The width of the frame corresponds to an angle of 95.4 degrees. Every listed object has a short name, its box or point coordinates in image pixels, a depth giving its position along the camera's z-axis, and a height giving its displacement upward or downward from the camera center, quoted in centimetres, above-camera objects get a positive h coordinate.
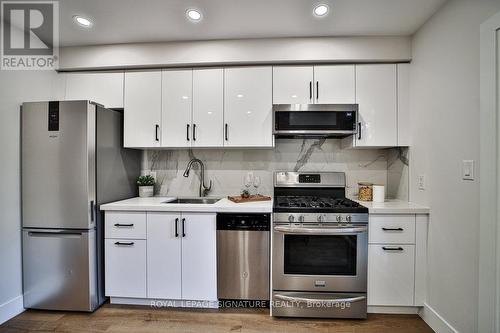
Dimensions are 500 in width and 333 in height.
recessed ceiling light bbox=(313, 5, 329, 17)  169 +117
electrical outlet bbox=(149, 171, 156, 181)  258 -11
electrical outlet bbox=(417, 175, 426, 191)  188 -14
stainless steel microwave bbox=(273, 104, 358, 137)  199 +41
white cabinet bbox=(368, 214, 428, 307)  181 -75
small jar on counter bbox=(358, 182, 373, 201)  219 -26
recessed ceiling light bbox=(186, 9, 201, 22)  174 +117
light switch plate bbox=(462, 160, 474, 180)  140 -3
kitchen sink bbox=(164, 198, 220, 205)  245 -39
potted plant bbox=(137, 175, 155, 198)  244 -23
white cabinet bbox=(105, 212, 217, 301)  190 -80
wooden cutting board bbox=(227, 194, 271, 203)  213 -33
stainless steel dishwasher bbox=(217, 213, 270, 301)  186 -76
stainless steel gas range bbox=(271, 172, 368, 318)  180 -77
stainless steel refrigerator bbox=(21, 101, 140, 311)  186 -34
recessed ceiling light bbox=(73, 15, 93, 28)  182 +117
